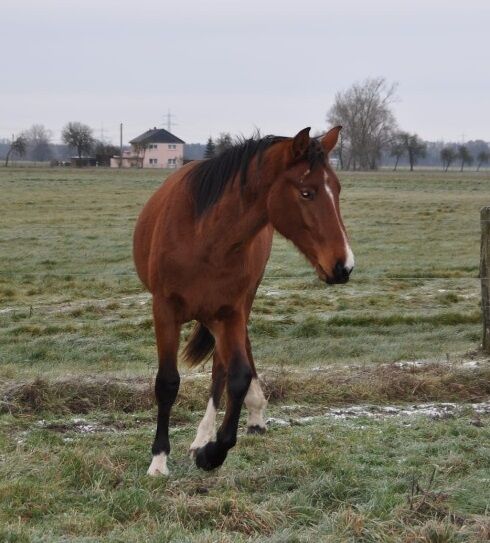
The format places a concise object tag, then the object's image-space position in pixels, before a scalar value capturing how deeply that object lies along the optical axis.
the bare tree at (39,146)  140.25
